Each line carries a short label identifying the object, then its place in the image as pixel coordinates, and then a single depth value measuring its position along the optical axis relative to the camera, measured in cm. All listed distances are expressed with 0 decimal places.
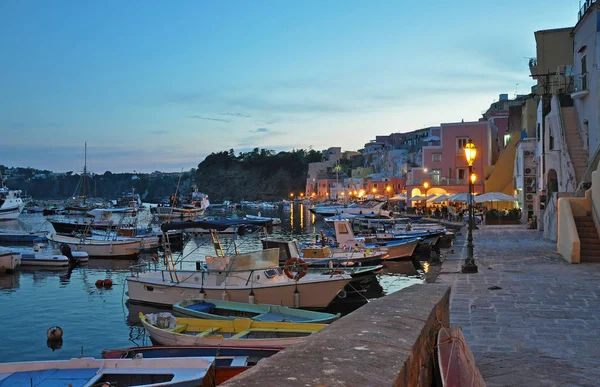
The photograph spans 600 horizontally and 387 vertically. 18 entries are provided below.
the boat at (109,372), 902
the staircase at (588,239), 1798
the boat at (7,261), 3052
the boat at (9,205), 8744
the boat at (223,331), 1102
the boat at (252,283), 1795
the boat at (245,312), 1355
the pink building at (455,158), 6159
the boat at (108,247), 3722
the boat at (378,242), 2974
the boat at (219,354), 980
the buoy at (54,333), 1600
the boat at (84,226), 4799
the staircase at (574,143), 2772
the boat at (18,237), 4875
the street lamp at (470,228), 1681
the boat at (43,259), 3198
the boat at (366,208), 6310
